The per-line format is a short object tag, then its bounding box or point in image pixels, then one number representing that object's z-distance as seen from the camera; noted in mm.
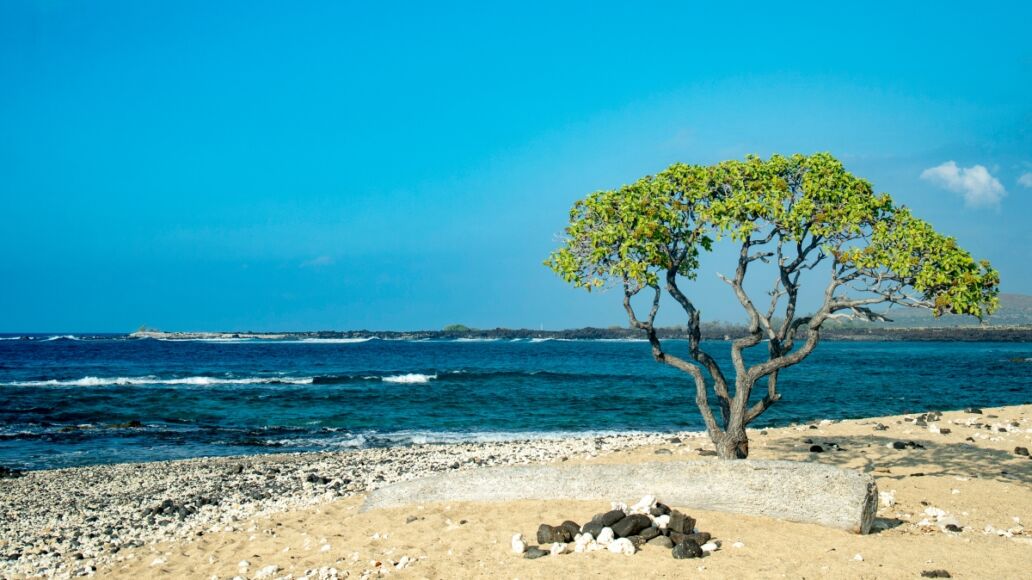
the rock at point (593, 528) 9352
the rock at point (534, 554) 9062
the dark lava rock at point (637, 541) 9138
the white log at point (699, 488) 9938
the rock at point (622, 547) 8867
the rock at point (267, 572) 9422
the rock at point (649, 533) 9250
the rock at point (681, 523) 9336
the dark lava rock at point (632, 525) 9250
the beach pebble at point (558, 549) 9047
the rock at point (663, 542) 9078
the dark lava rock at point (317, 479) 16406
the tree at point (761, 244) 11484
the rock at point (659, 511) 9930
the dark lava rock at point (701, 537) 9055
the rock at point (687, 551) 8672
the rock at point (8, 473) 19000
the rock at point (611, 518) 9422
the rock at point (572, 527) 9492
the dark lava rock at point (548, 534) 9406
